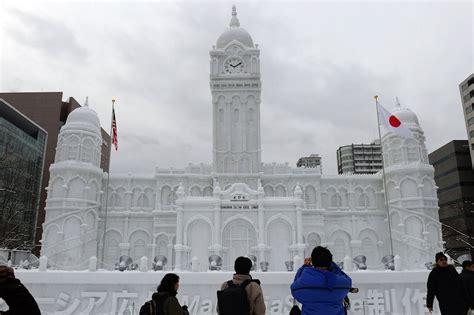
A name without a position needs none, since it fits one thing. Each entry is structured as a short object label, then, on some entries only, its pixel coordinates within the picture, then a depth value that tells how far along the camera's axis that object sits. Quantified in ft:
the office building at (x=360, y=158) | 423.64
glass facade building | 158.30
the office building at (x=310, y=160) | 496.23
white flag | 105.50
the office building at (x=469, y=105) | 212.84
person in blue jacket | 18.10
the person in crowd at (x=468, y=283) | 27.53
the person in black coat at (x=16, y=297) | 17.30
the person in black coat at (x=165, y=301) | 20.57
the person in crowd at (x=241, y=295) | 19.21
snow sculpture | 124.26
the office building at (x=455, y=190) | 197.77
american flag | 122.01
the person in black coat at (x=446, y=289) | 27.14
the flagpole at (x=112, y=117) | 121.73
